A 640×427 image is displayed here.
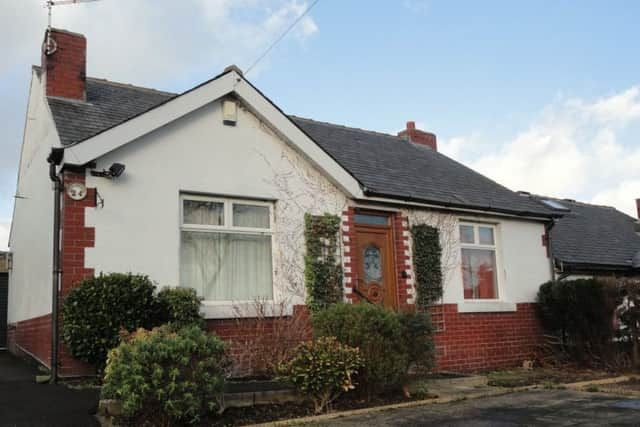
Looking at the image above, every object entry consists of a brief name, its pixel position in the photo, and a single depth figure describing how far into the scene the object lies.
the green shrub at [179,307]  8.48
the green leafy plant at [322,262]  10.52
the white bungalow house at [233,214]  8.87
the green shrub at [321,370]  7.23
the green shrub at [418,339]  8.37
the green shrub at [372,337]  7.77
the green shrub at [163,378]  6.05
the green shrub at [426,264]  11.93
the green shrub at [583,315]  11.84
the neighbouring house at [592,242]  15.20
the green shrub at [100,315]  7.76
